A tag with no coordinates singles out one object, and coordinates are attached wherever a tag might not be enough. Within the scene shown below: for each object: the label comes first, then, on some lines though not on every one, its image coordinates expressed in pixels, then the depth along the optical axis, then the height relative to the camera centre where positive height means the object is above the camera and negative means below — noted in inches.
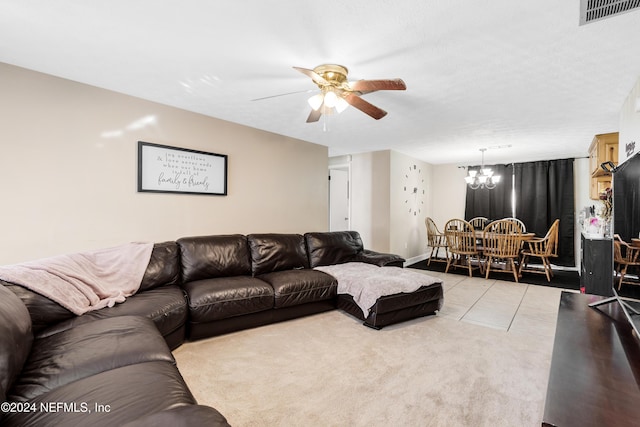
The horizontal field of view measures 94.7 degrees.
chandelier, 220.7 +28.3
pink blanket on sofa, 73.0 -18.3
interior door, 247.0 +12.1
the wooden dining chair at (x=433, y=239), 231.1 -19.5
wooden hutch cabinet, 146.5 +32.6
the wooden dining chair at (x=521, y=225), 223.1 -7.3
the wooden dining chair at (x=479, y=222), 243.9 -5.9
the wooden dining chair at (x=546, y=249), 185.9 -22.2
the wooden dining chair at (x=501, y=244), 185.5 -18.5
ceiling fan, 78.4 +35.0
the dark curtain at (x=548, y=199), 221.1 +13.2
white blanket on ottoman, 109.3 -26.7
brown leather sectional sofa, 40.7 -26.8
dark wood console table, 37.3 -24.7
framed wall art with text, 115.3 +17.6
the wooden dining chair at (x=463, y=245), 199.2 -21.2
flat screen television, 57.0 +1.6
